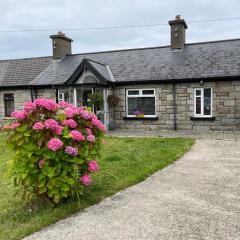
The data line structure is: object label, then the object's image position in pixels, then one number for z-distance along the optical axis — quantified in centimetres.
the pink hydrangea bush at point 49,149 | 489
